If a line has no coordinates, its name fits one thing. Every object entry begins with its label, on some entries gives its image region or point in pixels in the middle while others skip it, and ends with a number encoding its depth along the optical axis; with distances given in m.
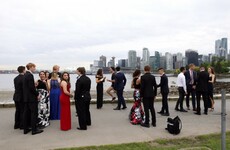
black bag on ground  6.56
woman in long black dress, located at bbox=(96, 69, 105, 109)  10.47
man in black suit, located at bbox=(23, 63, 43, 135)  6.52
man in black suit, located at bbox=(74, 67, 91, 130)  7.14
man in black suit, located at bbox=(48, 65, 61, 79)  8.71
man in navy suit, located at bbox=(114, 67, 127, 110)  10.13
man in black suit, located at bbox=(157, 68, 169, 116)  9.18
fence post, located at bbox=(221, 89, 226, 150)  3.69
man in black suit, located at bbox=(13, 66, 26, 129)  7.15
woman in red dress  7.11
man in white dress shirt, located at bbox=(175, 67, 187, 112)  9.73
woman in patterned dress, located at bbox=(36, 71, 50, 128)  7.38
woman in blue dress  8.20
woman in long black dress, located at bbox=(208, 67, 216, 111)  9.99
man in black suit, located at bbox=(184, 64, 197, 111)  10.07
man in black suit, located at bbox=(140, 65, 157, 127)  7.38
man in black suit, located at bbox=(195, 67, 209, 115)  9.28
